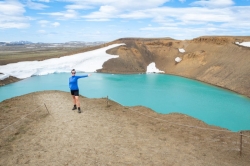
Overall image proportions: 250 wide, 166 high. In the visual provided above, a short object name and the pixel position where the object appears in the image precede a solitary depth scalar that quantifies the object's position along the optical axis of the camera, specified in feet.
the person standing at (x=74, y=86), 37.32
